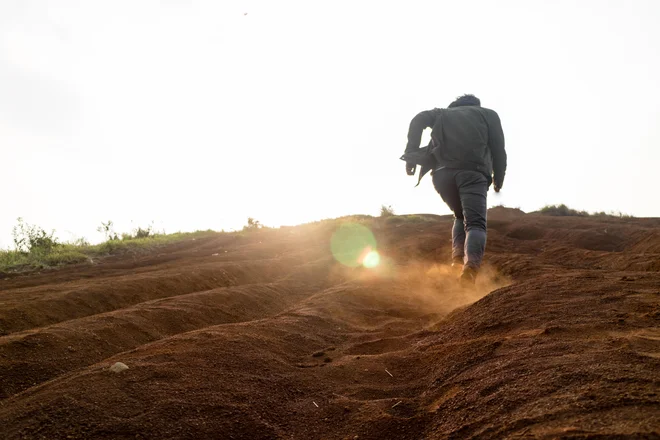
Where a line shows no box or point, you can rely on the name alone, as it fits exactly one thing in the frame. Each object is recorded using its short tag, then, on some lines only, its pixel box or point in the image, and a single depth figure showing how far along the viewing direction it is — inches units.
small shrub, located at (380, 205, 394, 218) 624.8
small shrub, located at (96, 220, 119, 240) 493.0
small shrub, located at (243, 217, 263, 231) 620.4
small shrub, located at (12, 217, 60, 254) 379.9
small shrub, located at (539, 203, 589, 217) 664.2
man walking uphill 173.8
